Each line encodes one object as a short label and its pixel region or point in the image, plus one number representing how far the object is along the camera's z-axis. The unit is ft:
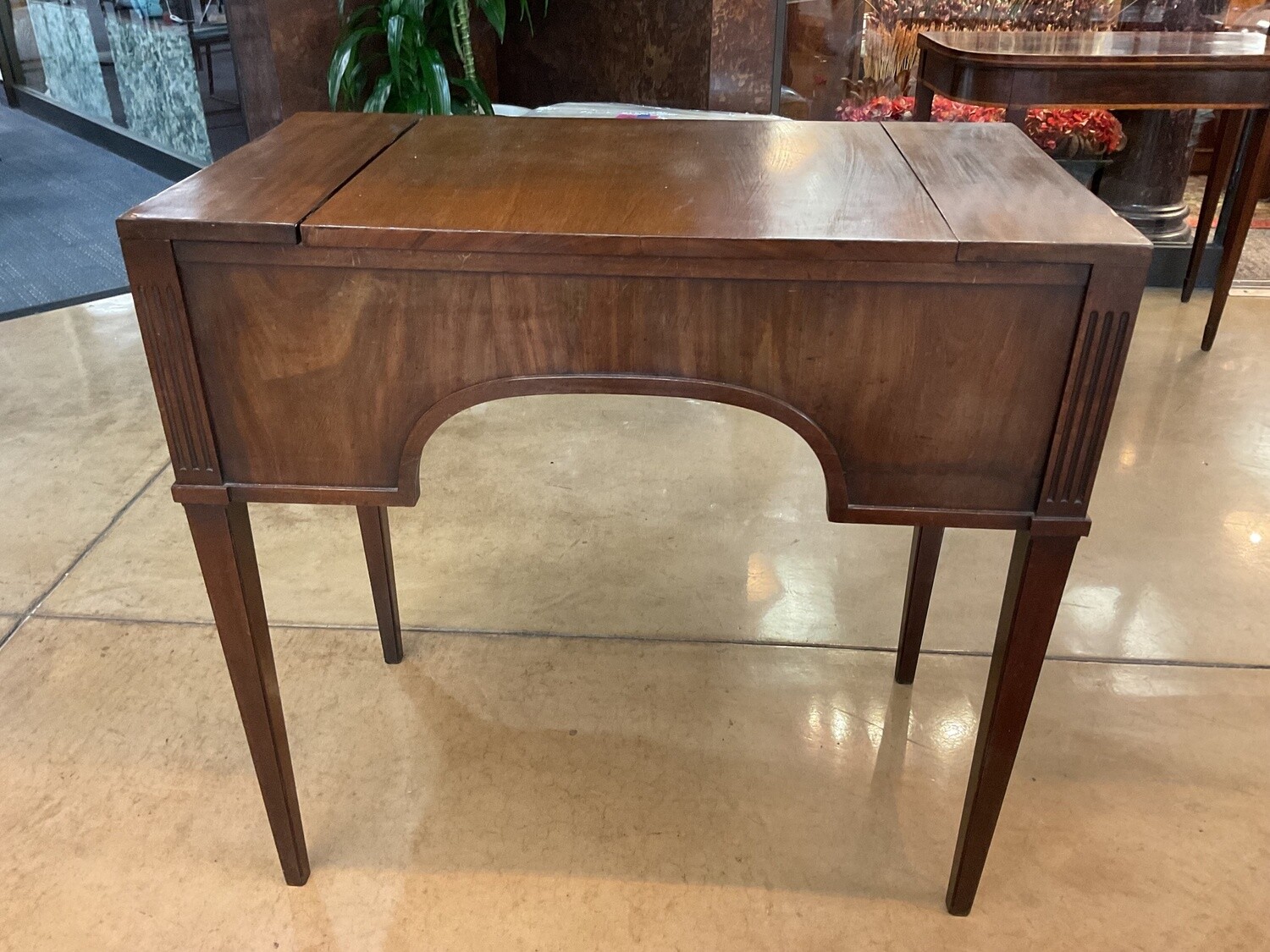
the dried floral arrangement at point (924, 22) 9.23
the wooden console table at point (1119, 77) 7.22
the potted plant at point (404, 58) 7.88
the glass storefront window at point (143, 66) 12.23
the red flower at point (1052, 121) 9.42
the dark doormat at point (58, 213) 10.09
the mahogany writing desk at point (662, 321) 2.56
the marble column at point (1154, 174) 9.73
